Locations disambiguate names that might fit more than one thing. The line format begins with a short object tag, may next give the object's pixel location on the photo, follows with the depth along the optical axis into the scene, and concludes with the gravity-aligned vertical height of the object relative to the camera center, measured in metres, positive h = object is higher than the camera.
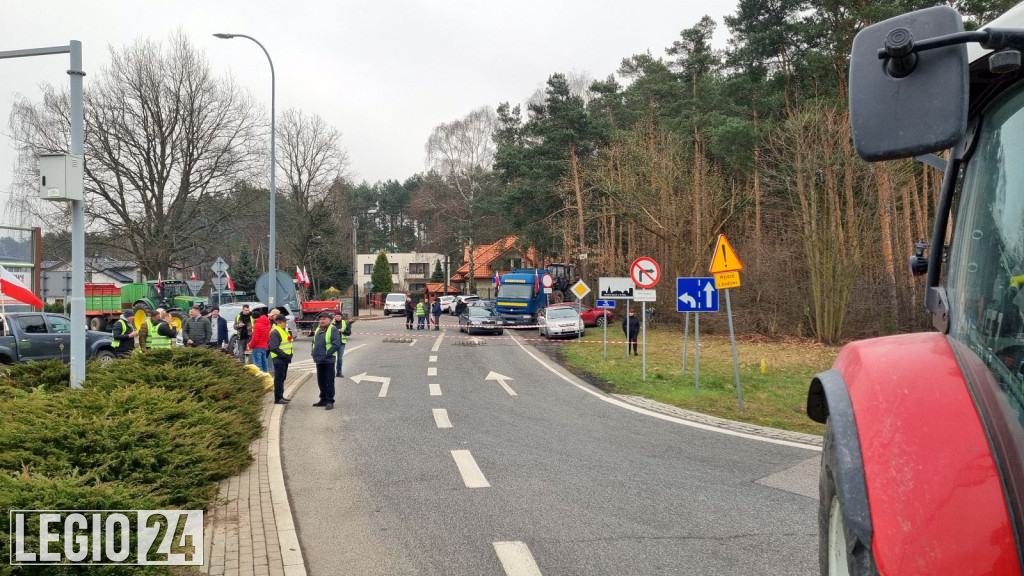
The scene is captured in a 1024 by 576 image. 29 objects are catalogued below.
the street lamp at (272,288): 19.36 +0.17
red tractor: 1.77 -0.22
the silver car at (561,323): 33.00 -1.38
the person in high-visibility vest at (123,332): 16.70 -0.84
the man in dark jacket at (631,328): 23.68 -1.17
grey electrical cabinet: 8.78 +1.43
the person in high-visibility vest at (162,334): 14.51 -0.79
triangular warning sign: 12.38 +0.55
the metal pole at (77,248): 9.19 +0.62
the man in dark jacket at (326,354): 12.12 -1.01
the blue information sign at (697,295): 13.94 -0.07
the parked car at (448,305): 67.25 -1.08
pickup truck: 17.31 -1.05
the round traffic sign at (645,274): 17.27 +0.42
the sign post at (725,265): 12.37 +0.44
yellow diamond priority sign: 27.52 +0.12
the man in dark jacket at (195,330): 17.19 -0.82
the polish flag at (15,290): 10.95 +0.10
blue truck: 41.31 -0.29
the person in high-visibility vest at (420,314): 40.88 -1.15
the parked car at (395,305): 66.23 -1.02
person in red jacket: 16.67 -0.89
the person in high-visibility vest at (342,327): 17.87 -0.96
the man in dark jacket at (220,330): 20.08 -0.97
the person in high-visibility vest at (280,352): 12.69 -0.99
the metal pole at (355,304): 59.66 -0.83
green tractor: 34.31 +0.05
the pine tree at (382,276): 87.06 +2.11
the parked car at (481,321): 36.09 -1.38
